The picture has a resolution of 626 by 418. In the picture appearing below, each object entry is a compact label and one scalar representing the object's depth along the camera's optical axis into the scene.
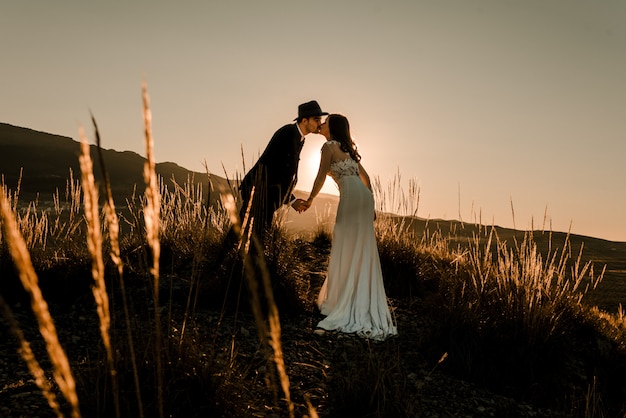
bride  5.71
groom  6.42
